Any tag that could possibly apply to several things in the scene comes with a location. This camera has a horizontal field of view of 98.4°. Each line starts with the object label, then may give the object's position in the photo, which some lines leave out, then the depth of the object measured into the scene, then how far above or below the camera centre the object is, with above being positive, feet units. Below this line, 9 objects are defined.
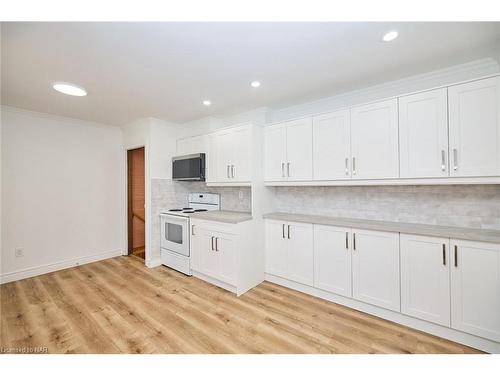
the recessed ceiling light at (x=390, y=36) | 5.34 +3.83
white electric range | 10.84 -2.31
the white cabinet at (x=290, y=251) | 8.66 -2.68
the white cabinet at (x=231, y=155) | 9.95 +1.63
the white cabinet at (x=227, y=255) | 8.93 -2.94
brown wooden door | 14.12 -0.83
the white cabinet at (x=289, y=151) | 8.99 +1.61
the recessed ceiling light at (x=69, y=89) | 7.91 +3.86
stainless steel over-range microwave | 11.69 +1.18
